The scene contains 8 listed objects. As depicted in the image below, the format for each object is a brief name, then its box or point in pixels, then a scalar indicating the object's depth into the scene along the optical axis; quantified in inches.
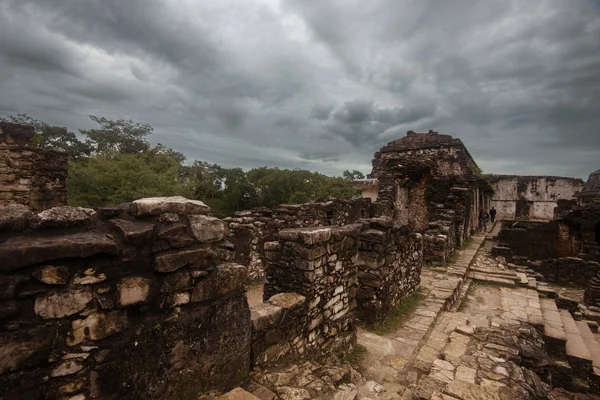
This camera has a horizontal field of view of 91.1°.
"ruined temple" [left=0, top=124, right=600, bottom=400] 73.4
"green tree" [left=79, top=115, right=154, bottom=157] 1122.0
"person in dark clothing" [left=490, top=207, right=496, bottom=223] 1007.3
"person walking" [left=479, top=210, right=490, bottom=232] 808.9
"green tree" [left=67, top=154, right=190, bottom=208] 547.2
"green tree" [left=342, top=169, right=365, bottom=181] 2268.5
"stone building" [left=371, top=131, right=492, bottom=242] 575.5
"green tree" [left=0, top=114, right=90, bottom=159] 1121.4
